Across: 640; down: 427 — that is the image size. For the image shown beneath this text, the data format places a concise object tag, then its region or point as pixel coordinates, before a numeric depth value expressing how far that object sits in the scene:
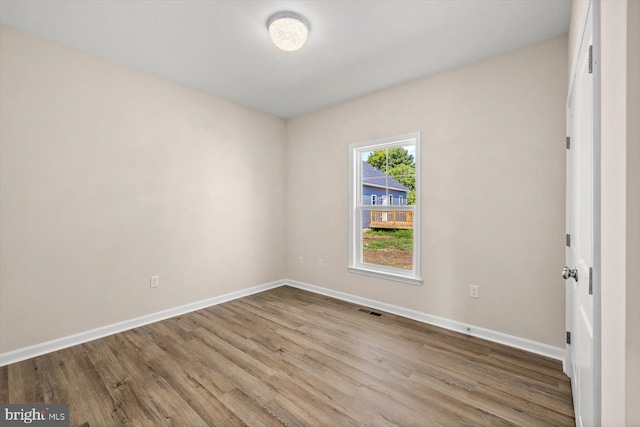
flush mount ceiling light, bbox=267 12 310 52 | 2.15
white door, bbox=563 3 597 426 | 1.25
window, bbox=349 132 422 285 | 3.31
